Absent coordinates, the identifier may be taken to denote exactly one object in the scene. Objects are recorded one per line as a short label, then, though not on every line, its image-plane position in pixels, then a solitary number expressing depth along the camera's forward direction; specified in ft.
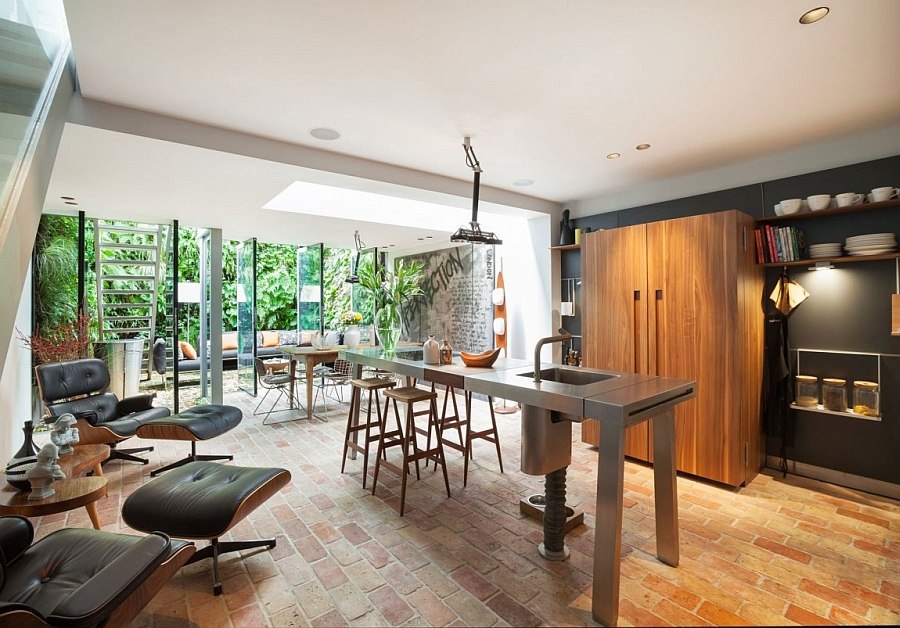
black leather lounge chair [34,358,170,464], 11.28
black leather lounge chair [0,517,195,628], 4.32
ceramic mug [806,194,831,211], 10.67
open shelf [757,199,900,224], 9.95
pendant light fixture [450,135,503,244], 10.25
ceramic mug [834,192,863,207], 10.35
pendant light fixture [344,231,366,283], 21.07
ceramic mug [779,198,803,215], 11.08
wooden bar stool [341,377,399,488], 11.11
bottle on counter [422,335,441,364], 10.12
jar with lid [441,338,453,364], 10.24
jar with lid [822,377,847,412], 10.84
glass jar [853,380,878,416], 10.41
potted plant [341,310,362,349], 15.51
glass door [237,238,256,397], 22.47
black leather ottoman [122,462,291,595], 6.66
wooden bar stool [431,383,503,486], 11.05
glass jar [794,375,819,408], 11.36
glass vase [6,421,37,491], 7.48
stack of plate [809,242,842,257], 10.68
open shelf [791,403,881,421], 10.31
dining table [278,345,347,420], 17.35
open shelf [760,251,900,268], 9.86
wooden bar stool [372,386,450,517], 9.73
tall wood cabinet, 10.75
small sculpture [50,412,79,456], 8.86
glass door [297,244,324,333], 24.80
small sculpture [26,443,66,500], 7.11
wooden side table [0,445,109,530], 6.75
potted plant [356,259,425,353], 20.71
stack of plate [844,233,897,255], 9.93
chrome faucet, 7.79
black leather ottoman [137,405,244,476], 10.93
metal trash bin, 17.47
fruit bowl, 9.63
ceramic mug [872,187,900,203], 9.87
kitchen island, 6.14
